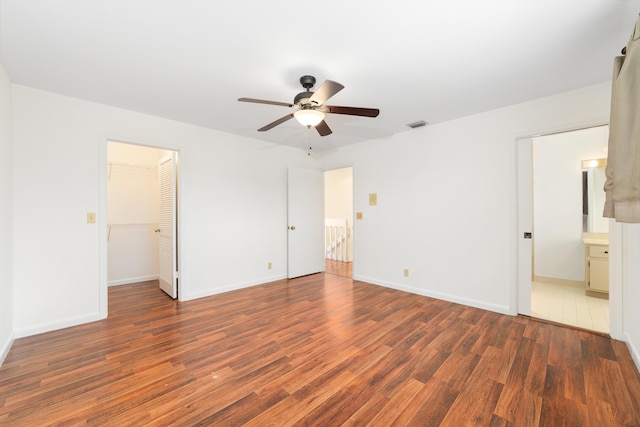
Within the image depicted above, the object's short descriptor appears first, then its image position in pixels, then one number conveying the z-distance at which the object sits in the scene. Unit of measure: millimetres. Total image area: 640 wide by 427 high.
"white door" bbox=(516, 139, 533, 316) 2936
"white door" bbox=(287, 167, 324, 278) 4793
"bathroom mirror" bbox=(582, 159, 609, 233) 3859
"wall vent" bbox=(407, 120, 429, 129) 3533
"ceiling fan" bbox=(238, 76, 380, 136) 2108
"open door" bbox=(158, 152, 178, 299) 3609
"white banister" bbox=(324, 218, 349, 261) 6430
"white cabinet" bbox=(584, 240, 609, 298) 3461
